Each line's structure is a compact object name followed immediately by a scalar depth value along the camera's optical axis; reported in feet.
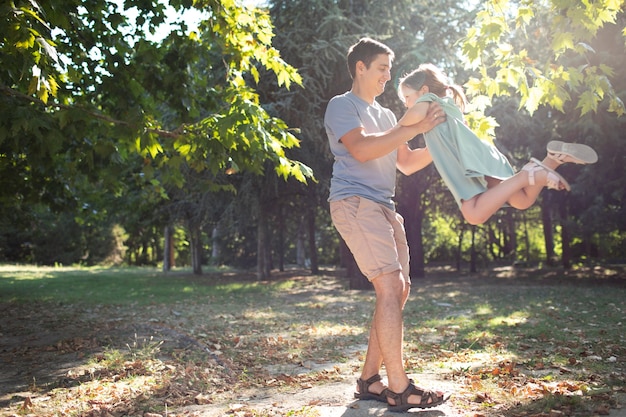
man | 11.35
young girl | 11.03
